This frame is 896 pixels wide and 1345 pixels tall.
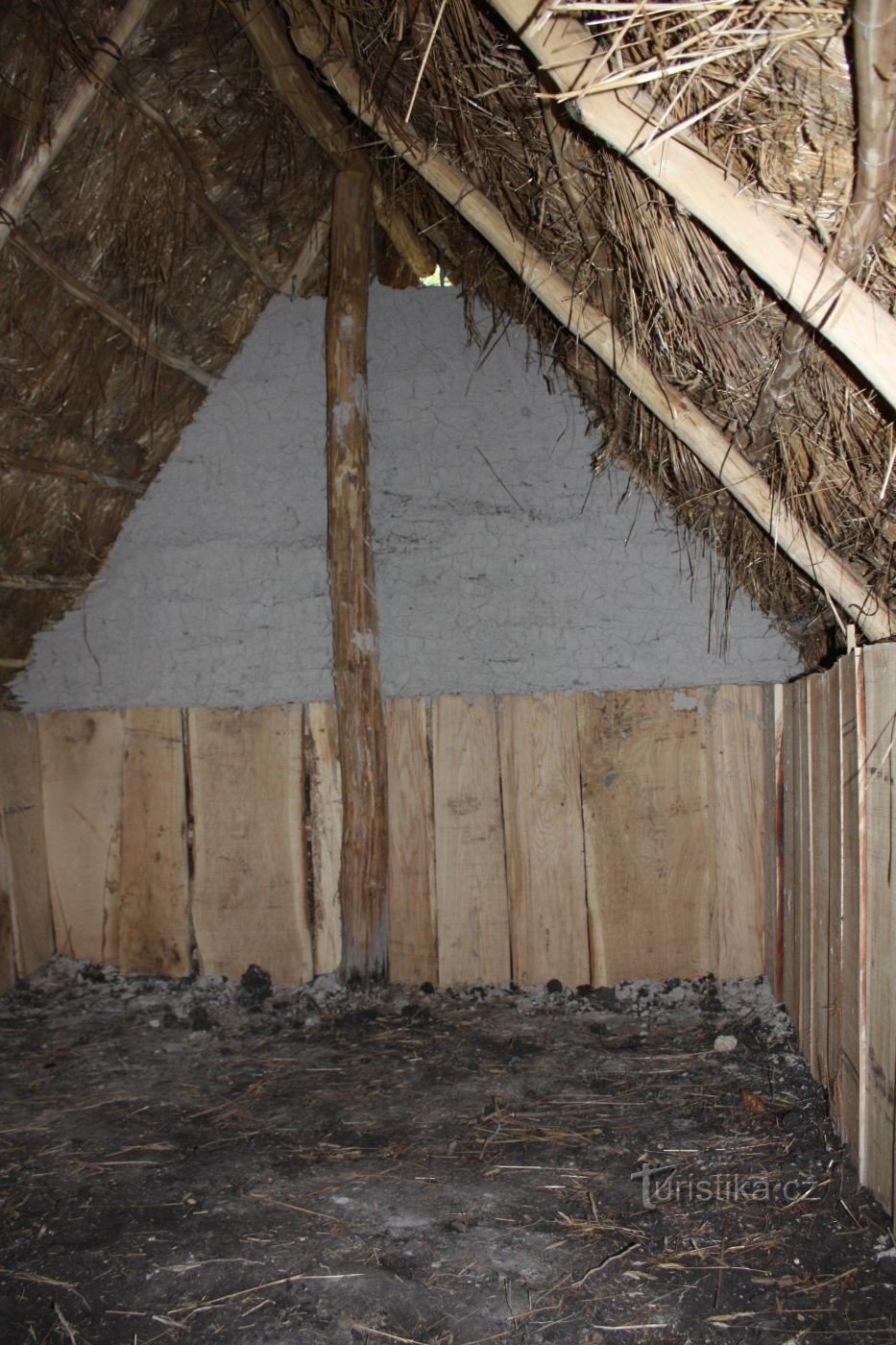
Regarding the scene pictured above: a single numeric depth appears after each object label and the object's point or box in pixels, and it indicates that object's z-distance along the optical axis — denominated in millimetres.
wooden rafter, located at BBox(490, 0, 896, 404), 1857
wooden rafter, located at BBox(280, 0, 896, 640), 2803
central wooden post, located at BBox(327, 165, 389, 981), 3967
